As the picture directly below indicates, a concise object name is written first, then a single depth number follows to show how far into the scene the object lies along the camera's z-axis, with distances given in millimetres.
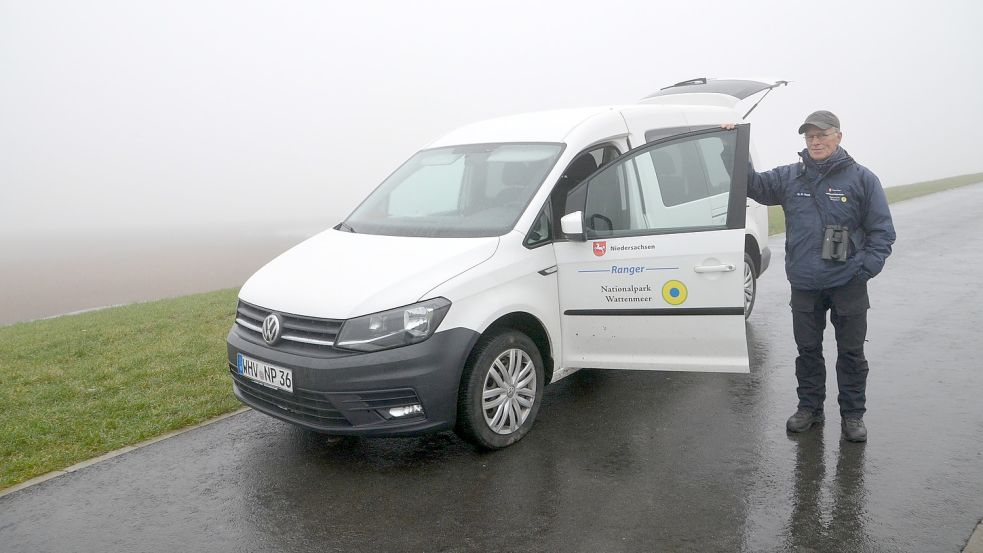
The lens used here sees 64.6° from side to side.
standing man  4559
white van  4293
